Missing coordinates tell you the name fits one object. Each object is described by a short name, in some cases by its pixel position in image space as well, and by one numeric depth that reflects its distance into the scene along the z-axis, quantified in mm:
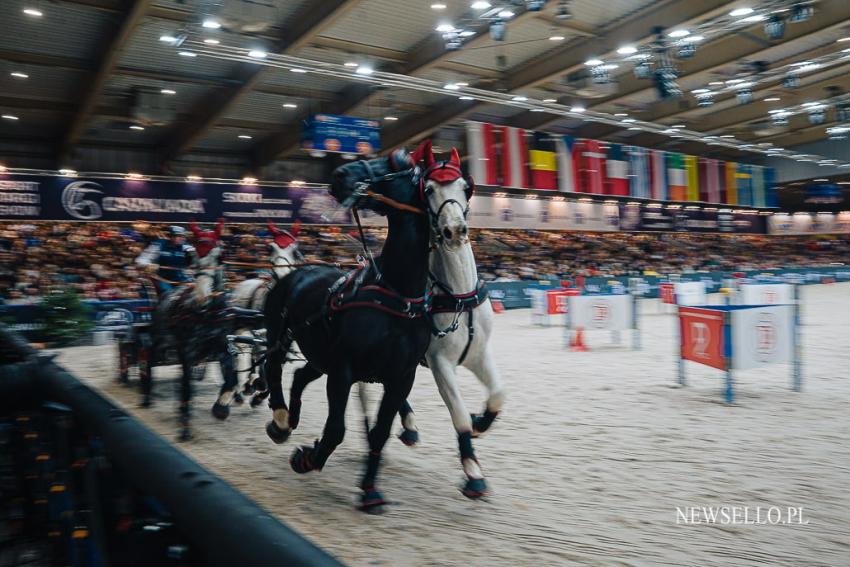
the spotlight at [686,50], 15109
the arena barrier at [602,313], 10305
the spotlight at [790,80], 18688
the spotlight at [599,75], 17344
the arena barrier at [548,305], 14071
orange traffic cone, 11023
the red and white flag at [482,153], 22250
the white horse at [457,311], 3457
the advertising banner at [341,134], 18016
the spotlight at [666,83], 15625
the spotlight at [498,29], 13688
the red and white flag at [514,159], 23203
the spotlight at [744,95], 20812
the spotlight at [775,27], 13959
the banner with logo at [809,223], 40625
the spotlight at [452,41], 14523
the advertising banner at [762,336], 6414
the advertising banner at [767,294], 12273
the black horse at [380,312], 3486
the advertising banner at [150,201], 18516
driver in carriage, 7230
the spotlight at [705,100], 20388
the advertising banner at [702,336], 6537
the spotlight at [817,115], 23219
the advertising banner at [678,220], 31594
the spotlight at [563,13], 13602
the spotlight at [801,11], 13125
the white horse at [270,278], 6840
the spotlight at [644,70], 16203
